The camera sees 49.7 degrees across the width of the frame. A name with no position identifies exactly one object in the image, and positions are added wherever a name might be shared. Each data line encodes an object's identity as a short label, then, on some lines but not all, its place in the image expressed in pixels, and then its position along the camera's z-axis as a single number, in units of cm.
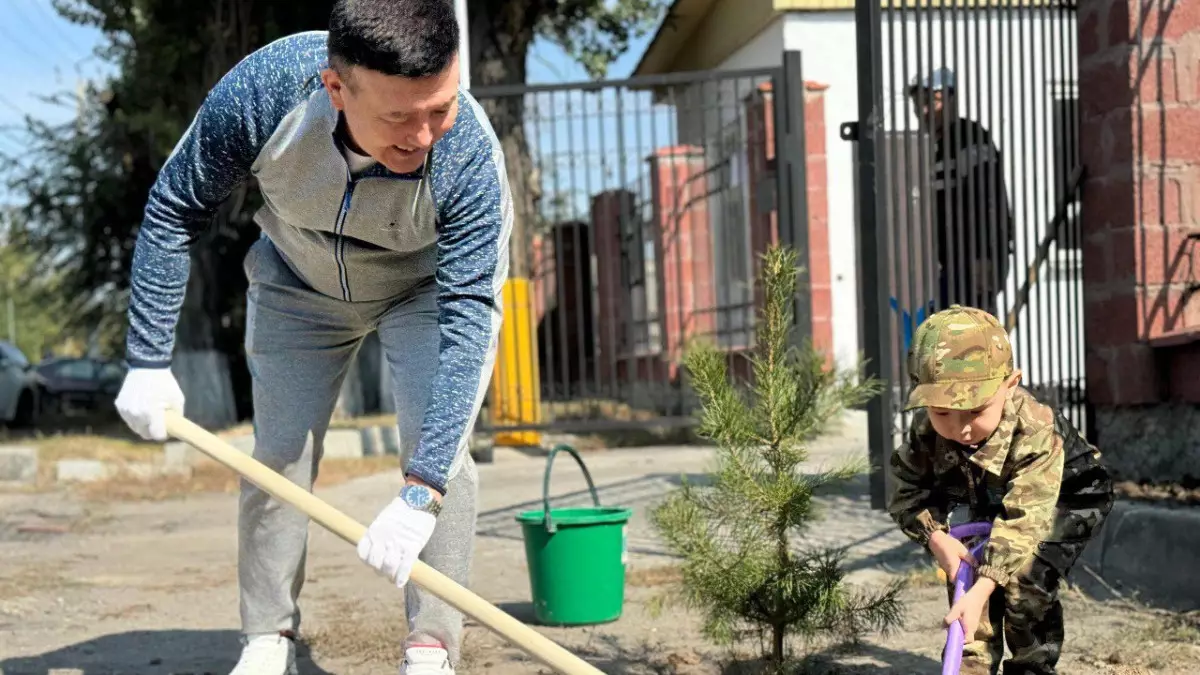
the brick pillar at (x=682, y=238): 945
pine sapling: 321
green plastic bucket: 412
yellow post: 927
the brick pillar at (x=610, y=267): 973
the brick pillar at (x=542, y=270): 987
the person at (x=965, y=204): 519
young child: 275
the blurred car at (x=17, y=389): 1719
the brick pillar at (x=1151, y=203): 498
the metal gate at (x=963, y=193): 497
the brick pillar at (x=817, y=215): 933
